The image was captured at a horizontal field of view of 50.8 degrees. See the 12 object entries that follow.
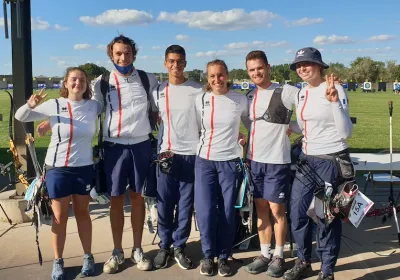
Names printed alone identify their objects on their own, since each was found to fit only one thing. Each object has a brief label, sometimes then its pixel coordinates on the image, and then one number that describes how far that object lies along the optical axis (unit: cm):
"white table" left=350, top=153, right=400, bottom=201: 552
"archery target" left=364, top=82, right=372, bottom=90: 6788
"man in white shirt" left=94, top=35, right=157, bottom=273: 398
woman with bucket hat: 360
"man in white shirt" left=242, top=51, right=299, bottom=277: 388
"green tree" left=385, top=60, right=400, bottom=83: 8354
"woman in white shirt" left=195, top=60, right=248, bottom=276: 393
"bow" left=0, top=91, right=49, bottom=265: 394
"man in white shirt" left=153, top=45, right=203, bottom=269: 403
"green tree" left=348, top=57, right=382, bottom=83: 8638
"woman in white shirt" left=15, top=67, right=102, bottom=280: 377
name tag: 366
